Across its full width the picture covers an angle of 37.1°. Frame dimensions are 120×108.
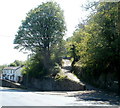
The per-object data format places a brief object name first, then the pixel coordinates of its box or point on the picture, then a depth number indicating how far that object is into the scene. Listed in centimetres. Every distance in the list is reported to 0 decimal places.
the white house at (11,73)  5797
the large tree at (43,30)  3303
